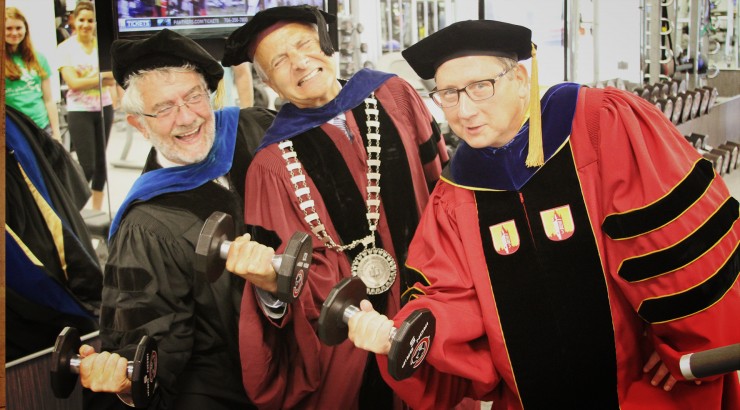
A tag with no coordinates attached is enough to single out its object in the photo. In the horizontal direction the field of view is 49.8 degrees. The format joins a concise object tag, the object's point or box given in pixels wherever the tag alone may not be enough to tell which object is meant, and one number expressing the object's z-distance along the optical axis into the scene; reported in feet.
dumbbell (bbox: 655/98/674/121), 24.08
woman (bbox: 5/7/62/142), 8.94
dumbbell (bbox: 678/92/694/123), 25.44
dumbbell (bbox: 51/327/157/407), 8.34
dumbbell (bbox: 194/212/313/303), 7.58
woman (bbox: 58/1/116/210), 9.10
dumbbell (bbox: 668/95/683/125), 24.71
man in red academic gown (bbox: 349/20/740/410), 7.61
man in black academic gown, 8.67
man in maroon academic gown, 8.90
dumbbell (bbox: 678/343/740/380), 5.91
